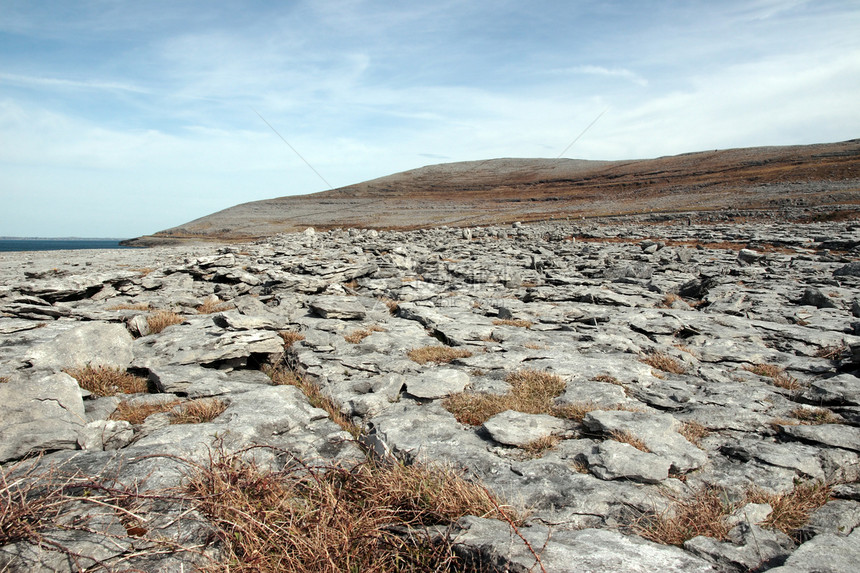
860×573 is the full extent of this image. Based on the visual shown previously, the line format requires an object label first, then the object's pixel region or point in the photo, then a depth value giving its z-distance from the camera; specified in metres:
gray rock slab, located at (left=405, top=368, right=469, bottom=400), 6.38
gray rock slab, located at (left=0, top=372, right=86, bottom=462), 4.17
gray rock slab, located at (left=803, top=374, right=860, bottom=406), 5.88
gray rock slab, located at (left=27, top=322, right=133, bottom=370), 6.22
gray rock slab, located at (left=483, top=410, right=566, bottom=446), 4.94
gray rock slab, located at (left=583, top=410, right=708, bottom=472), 4.47
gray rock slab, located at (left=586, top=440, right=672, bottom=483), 4.11
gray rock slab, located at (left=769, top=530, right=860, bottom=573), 2.81
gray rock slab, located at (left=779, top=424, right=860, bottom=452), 4.82
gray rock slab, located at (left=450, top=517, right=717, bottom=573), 2.74
